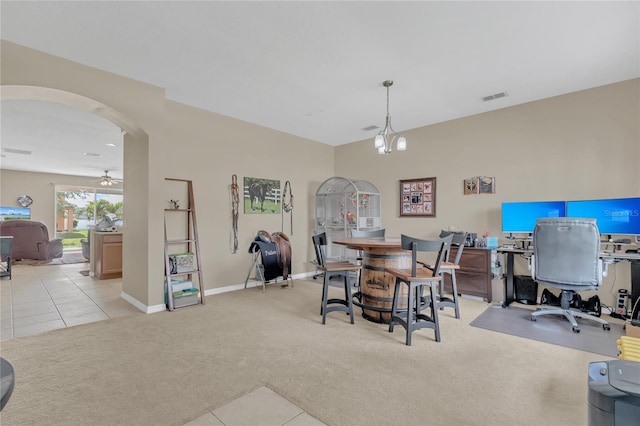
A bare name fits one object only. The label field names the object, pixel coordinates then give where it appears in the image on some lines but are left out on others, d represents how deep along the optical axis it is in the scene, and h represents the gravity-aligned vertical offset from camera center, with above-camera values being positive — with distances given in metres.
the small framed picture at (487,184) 4.55 +0.44
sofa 7.20 -0.60
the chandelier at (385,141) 3.62 +0.90
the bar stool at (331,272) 3.32 -0.68
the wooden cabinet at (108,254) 5.67 -0.78
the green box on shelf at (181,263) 4.04 -0.68
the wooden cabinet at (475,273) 4.21 -0.90
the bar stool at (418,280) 2.76 -0.64
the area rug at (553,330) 2.77 -1.27
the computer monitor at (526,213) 3.87 -0.01
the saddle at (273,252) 4.85 -0.66
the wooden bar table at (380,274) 3.25 -0.69
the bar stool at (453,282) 3.37 -0.82
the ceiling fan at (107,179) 9.73 +1.20
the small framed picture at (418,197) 5.22 +0.30
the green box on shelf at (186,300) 3.89 -1.17
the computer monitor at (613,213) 3.31 -0.02
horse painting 5.15 +0.33
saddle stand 4.81 -0.82
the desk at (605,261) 3.18 -0.64
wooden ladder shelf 3.88 -0.61
